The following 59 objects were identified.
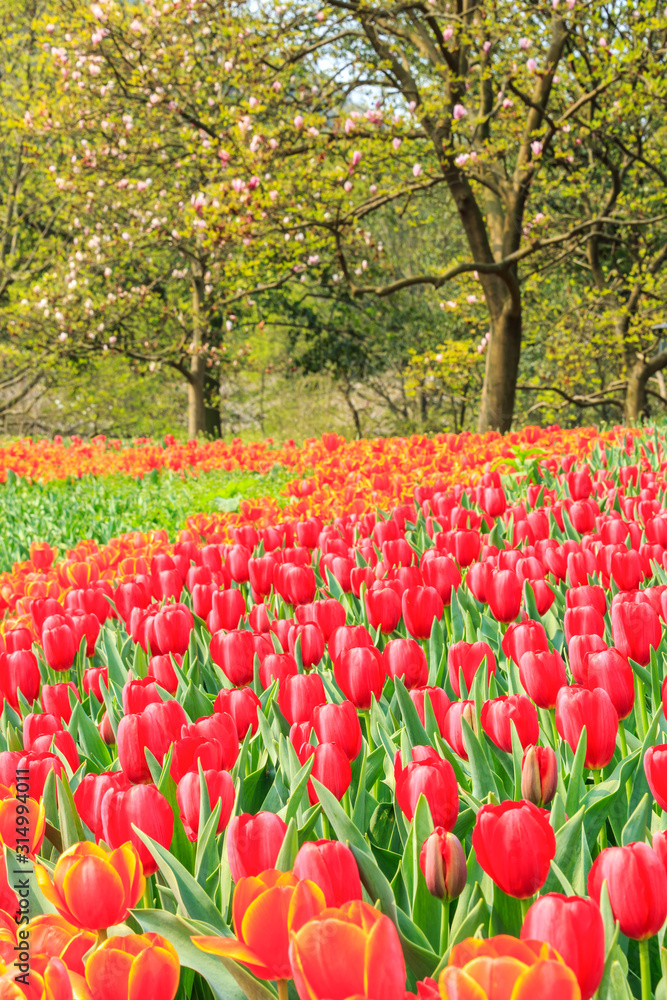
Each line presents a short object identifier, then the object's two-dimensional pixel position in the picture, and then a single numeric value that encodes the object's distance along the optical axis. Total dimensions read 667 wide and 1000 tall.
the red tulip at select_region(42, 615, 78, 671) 3.06
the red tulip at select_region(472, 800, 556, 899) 2.17
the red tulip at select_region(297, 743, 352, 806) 2.33
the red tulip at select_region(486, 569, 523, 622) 2.84
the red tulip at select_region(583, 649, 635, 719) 2.43
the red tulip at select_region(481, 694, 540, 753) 2.41
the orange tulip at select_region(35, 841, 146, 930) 2.18
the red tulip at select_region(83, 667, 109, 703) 2.79
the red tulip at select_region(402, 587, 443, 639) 2.79
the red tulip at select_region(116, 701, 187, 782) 2.45
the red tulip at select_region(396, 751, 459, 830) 2.27
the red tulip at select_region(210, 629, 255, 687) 2.72
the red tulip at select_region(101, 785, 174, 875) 2.28
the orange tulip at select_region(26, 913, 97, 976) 2.16
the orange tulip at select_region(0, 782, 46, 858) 2.30
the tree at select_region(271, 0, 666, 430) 16.20
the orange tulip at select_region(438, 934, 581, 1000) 2.00
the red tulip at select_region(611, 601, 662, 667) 2.60
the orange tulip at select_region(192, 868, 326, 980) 2.09
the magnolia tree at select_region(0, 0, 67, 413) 31.11
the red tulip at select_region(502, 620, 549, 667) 2.57
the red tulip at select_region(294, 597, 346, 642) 2.82
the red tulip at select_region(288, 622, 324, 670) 2.73
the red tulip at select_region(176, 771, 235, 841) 2.33
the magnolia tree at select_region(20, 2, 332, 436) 17.21
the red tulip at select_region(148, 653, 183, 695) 2.72
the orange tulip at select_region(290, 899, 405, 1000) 2.03
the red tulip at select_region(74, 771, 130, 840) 2.33
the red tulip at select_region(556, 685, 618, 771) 2.36
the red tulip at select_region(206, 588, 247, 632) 3.16
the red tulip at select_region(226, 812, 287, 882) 2.20
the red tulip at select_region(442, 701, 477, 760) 2.42
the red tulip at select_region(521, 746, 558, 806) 2.32
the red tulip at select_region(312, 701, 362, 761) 2.38
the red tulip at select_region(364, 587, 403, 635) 2.91
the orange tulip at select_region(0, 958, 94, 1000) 2.09
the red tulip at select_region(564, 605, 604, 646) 2.65
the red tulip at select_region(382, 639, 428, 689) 2.61
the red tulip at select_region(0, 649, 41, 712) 2.80
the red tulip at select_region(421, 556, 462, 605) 3.22
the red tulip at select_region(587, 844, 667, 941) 2.12
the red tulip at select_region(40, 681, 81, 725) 2.67
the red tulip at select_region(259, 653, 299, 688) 2.64
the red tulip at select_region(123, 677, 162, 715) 2.52
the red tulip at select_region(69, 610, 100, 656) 3.24
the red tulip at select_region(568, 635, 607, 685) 2.52
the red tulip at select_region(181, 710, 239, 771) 2.42
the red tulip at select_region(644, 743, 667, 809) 2.25
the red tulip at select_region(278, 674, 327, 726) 2.50
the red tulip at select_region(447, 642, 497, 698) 2.59
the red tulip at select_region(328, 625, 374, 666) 2.61
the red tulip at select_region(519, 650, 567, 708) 2.49
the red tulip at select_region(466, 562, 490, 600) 3.12
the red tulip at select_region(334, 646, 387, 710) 2.56
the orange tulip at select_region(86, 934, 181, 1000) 2.09
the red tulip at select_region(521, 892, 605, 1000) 2.06
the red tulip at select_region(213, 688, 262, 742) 2.51
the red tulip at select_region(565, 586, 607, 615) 2.72
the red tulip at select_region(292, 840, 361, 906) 2.14
